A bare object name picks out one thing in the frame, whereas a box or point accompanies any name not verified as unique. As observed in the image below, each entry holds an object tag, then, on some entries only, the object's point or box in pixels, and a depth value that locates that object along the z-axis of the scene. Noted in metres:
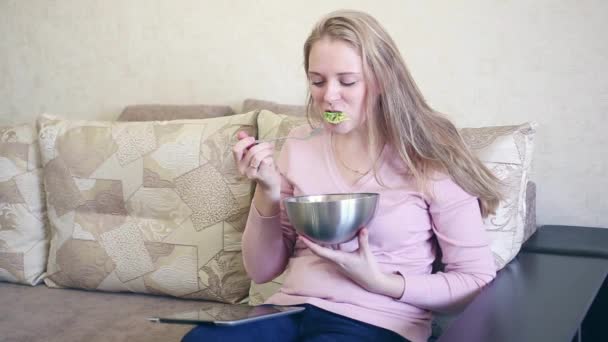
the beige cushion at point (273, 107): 1.75
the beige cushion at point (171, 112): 1.93
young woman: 1.11
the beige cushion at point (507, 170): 1.27
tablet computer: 1.01
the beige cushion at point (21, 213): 1.88
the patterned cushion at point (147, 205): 1.63
